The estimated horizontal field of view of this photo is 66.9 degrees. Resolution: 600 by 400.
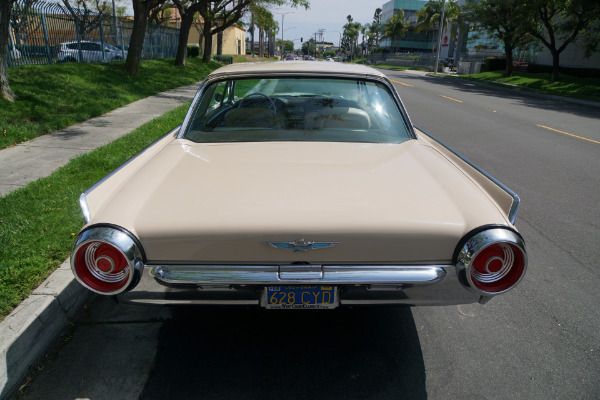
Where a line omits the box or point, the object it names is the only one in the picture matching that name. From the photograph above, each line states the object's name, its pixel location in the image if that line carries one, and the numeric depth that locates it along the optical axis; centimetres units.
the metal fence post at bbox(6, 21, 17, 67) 1310
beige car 207
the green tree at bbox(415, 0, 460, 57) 6262
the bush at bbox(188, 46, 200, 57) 3338
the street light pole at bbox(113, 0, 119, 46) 2170
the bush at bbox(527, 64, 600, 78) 2913
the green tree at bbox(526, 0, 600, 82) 2300
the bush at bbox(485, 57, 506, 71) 4019
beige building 6562
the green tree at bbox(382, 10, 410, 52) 8800
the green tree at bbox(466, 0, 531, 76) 2786
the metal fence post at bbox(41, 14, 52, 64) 1494
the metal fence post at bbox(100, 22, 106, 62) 1943
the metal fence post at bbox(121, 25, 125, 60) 2203
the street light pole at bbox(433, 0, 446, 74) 4342
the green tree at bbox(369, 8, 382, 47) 11818
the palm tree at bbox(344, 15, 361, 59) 13762
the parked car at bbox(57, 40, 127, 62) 1682
